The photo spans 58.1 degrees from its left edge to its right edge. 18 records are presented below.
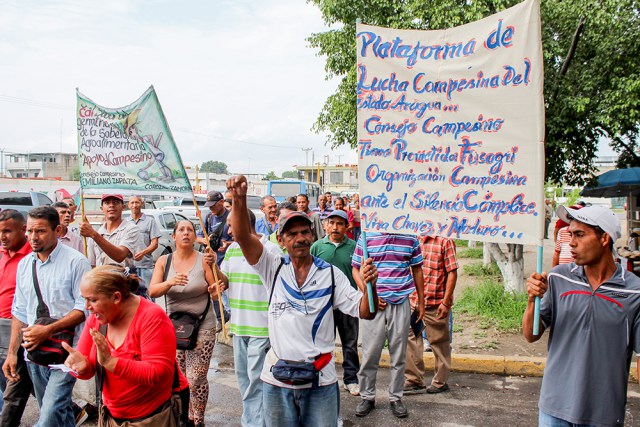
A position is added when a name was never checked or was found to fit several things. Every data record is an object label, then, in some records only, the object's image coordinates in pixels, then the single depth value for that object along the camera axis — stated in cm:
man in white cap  299
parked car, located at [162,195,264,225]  1967
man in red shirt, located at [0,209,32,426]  425
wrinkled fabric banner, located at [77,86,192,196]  502
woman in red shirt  304
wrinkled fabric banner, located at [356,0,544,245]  329
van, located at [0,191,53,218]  1903
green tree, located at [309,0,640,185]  858
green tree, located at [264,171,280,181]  10641
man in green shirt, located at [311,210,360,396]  597
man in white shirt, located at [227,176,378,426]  331
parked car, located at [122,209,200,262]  1576
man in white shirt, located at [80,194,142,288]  648
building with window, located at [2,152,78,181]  8488
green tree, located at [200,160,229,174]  14762
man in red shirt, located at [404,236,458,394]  591
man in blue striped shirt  534
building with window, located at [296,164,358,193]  8425
